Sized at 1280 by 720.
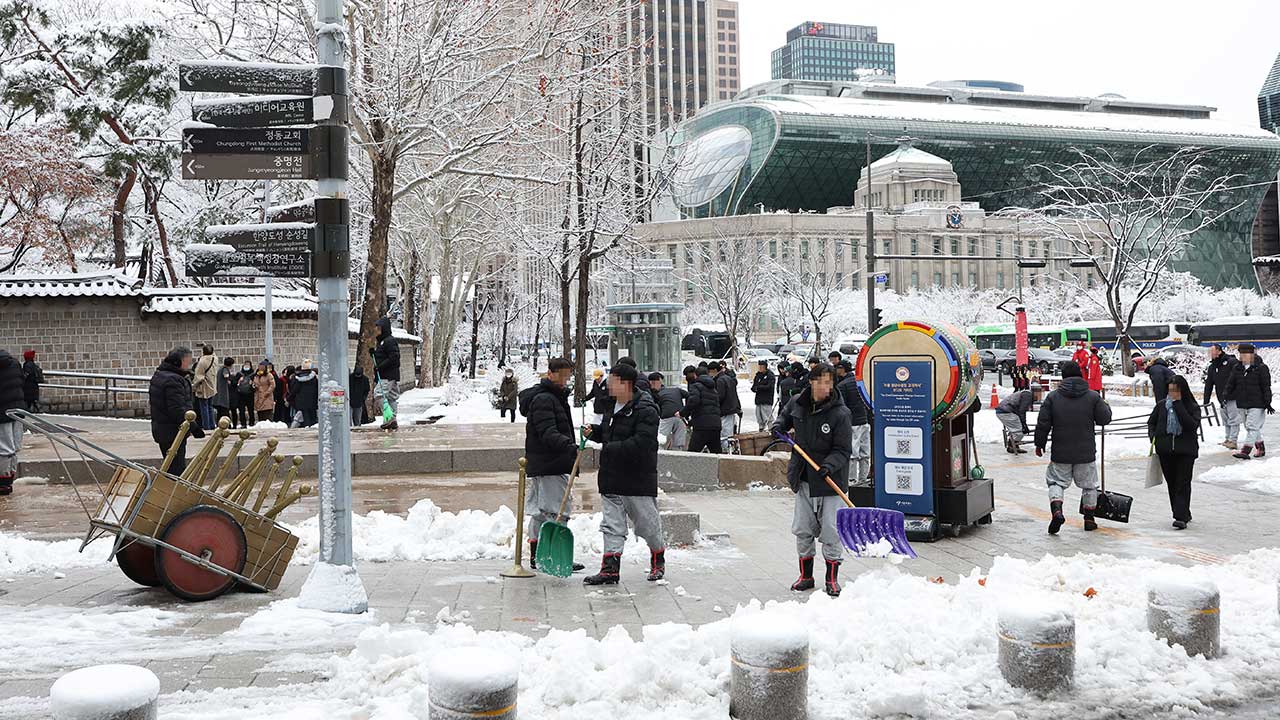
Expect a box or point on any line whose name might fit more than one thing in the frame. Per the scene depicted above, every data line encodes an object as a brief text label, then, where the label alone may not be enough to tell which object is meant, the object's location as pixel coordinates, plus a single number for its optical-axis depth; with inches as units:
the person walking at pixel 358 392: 812.6
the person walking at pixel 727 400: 756.6
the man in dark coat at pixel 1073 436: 461.7
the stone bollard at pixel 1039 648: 247.0
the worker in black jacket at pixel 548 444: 369.7
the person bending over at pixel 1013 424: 779.4
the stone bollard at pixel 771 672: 223.3
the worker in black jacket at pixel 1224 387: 748.6
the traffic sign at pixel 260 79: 304.0
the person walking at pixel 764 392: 883.4
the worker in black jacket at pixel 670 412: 625.6
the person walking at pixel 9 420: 525.0
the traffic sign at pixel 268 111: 311.1
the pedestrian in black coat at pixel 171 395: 487.5
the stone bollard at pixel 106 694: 172.1
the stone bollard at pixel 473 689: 195.6
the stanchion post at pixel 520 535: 365.4
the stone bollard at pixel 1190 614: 269.9
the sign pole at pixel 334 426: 307.1
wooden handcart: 304.5
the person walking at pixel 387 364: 761.6
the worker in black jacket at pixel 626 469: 357.7
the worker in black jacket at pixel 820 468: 356.8
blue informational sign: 458.6
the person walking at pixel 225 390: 879.1
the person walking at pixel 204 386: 852.6
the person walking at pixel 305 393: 842.8
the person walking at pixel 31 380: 710.4
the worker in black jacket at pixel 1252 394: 709.3
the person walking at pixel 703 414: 693.3
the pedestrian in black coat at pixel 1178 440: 472.4
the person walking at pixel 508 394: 980.6
